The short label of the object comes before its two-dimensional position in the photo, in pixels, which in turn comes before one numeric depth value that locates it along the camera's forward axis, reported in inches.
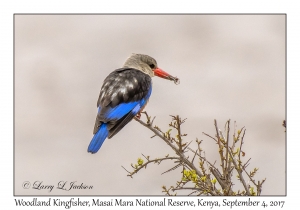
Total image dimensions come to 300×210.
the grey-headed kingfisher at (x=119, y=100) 315.6
